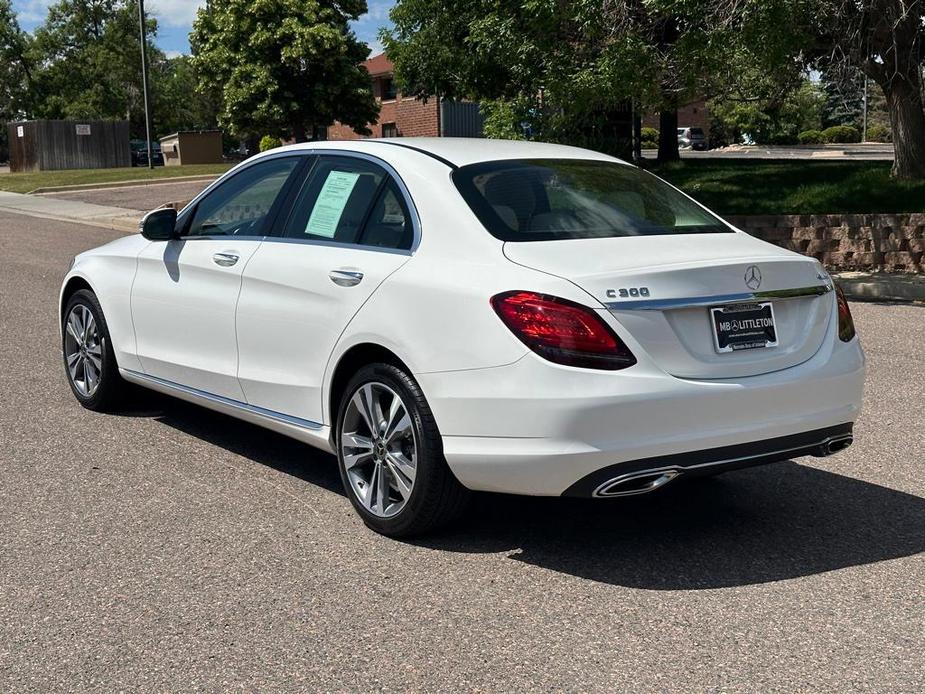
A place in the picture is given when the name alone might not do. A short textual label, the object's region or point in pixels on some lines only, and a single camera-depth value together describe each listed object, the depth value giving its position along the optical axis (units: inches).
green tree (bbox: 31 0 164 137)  3006.9
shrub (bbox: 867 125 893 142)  2979.8
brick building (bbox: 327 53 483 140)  2110.0
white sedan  171.0
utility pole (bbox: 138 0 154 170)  1670.0
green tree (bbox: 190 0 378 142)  1844.2
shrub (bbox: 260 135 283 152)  1599.8
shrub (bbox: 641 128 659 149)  2580.5
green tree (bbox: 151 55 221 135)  3120.1
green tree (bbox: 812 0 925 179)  579.8
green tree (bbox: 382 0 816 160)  547.5
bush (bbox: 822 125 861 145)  3041.3
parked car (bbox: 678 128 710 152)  2773.1
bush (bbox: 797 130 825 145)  2960.1
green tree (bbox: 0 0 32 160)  3243.1
